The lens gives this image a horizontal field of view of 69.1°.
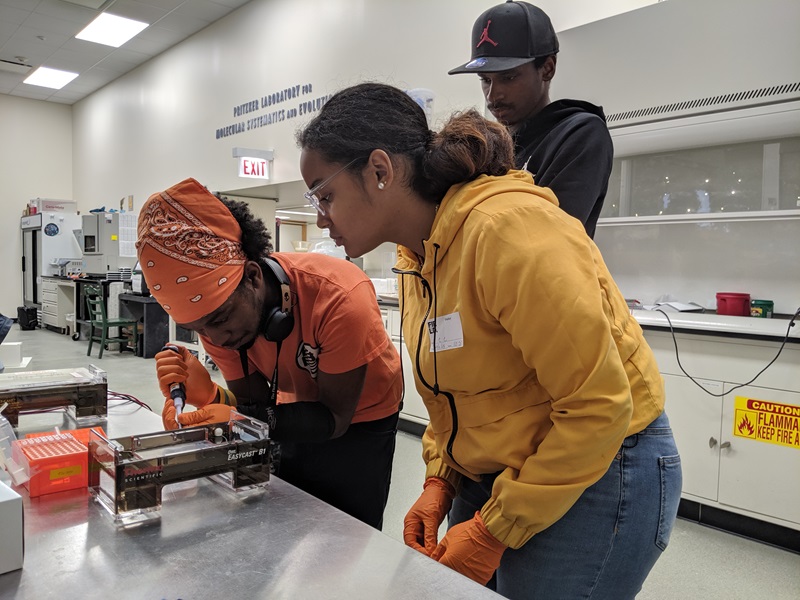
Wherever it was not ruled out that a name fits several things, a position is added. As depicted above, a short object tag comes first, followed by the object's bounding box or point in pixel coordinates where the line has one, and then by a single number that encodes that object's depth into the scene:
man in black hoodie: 1.33
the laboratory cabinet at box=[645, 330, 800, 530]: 2.16
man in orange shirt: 1.04
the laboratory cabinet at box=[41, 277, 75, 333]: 7.81
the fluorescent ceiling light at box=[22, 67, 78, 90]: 8.10
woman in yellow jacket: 0.69
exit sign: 5.11
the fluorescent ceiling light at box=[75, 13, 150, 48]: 6.35
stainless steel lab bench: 0.67
